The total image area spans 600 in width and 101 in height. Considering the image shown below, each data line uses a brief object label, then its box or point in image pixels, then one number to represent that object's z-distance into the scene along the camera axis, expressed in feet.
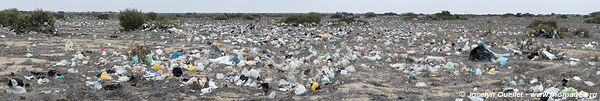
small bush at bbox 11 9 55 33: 46.73
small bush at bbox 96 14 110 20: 112.58
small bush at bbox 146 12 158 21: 81.56
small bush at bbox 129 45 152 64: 24.93
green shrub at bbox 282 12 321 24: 79.82
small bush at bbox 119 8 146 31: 53.72
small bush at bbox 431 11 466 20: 121.09
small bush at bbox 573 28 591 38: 47.67
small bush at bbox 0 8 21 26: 53.72
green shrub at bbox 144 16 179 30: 52.60
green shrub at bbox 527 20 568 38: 45.87
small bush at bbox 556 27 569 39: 45.13
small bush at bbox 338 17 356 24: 89.16
